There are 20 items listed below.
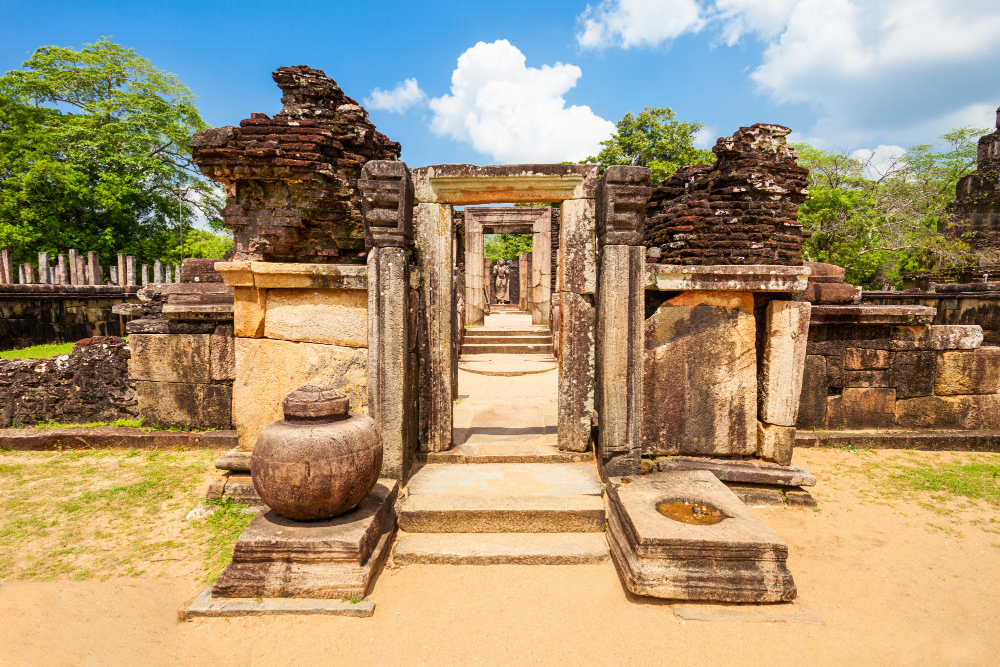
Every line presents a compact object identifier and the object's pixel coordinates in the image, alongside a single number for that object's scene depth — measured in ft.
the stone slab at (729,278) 12.29
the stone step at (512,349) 37.29
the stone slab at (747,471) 12.64
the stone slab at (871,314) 16.66
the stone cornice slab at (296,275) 11.84
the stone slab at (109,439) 16.30
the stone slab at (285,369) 12.31
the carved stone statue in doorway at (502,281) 81.35
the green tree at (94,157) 59.11
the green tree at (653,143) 75.05
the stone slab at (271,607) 8.33
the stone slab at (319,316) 12.31
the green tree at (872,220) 44.68
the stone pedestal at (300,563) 8.66
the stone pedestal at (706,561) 8.80
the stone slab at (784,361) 12.82
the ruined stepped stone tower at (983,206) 37.45
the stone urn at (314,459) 8.92
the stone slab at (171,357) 16.11
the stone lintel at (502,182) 12.80
